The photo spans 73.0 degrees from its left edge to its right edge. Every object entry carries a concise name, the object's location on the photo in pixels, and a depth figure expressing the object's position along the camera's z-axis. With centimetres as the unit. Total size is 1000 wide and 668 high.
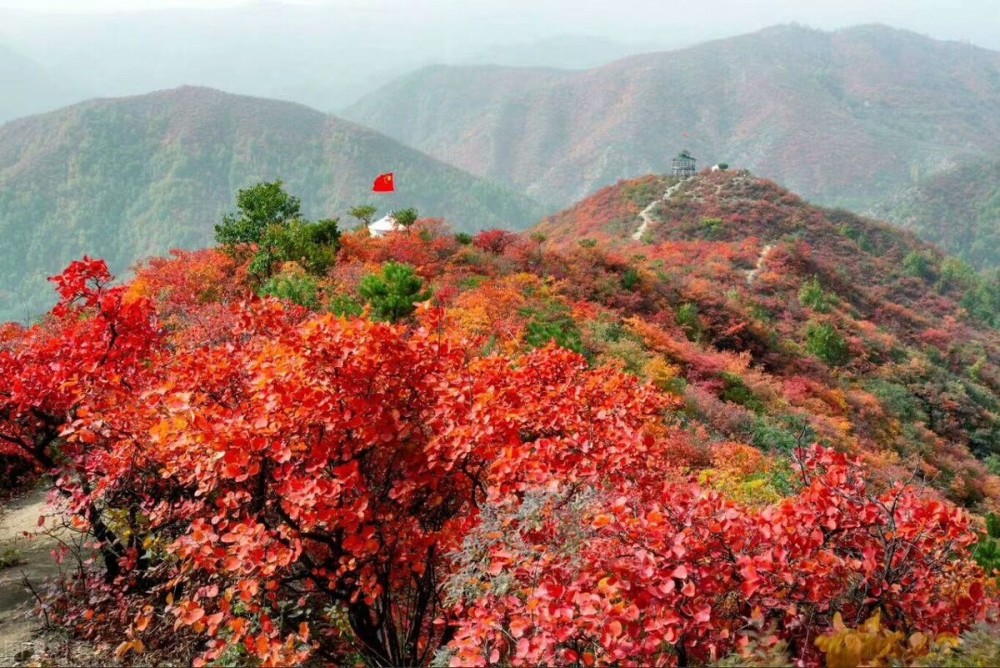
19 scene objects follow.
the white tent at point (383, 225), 2830
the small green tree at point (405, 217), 2605
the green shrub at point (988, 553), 898
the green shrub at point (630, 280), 2400
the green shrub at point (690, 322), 2211
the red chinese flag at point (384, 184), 2472
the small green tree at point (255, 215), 1867
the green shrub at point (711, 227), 4409
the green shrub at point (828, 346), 2444
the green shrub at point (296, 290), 1310
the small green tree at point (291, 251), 1695
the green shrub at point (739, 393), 1614
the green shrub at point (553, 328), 1198
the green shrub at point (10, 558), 702
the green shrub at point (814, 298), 3041
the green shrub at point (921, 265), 5134
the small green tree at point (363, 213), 2669
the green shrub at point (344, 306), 1165
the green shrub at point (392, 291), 1188
